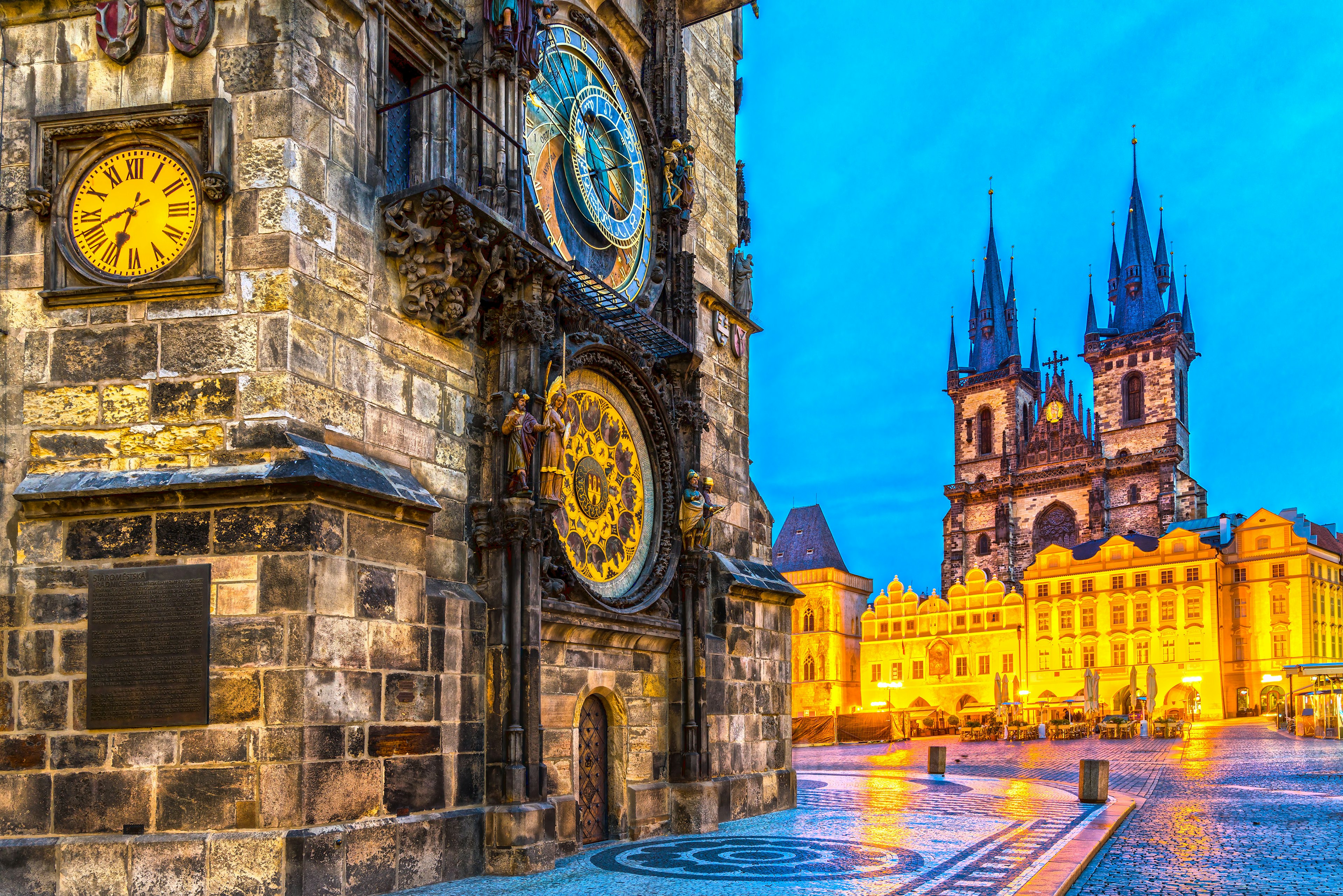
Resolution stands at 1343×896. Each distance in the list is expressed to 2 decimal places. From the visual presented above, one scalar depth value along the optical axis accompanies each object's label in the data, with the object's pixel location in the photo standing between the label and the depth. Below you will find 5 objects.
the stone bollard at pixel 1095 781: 17.41
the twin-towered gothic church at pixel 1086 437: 94.56
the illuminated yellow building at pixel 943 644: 85.00
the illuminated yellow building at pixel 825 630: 93.00
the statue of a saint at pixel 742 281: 18.20
